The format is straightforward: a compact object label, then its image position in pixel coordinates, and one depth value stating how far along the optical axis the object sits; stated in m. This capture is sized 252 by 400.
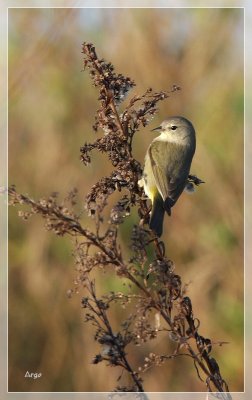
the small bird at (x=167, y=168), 7.42
